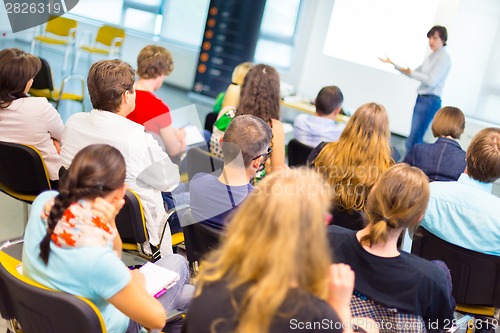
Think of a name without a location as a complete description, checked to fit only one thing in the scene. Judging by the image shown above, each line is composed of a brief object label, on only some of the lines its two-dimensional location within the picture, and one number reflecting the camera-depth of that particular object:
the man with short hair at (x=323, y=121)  4.12
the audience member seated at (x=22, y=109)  3.12
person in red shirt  3.51
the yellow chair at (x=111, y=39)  8.39
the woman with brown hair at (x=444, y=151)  3.61
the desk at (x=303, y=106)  6.05
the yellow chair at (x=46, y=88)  5.43
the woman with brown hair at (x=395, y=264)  1.91
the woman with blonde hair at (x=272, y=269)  1.31
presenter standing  5.97
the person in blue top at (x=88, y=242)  1.64
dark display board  7.84
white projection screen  6.55
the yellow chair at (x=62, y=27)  8.65
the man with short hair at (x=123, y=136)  2.72
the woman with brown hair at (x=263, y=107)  3.57
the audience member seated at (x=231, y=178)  2.49
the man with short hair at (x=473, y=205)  2.61
